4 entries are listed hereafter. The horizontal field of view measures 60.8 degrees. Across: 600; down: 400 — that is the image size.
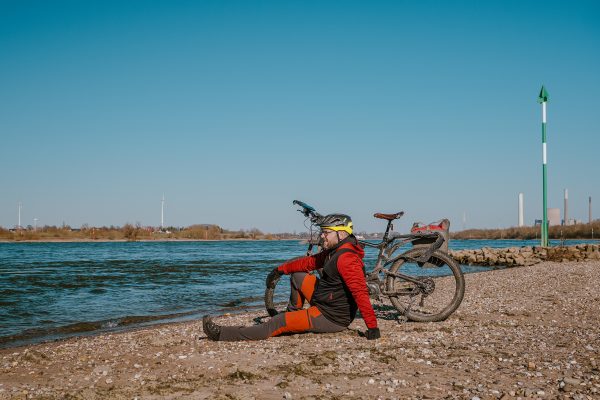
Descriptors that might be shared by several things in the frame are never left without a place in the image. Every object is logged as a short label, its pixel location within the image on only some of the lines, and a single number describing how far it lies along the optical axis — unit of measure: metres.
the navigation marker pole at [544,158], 27.72
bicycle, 8.48
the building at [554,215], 142.00
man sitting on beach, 6.94
